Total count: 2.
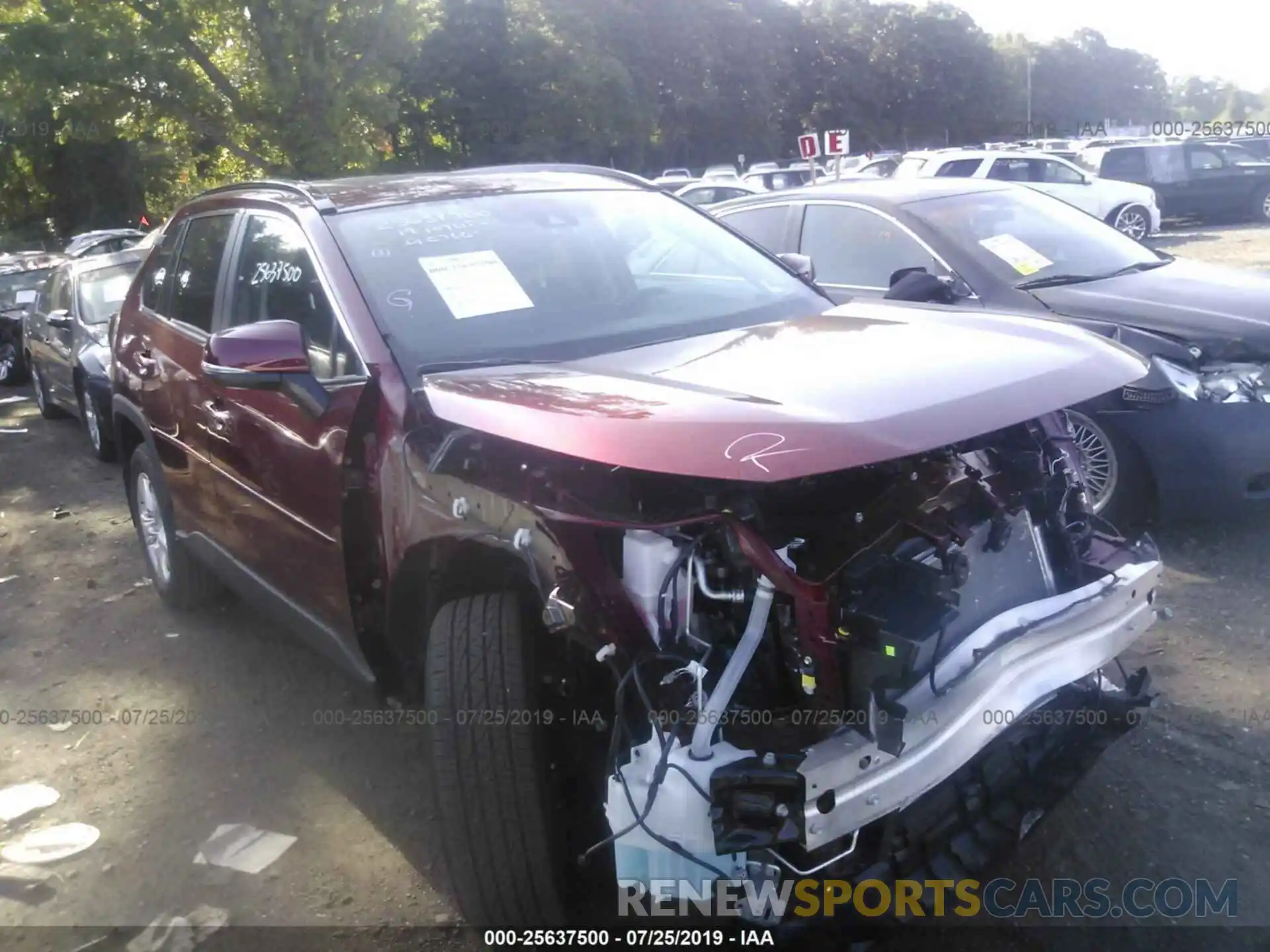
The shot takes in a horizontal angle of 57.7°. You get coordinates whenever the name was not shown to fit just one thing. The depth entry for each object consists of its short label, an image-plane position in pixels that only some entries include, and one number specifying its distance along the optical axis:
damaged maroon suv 2.31
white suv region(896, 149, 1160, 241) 17.70
